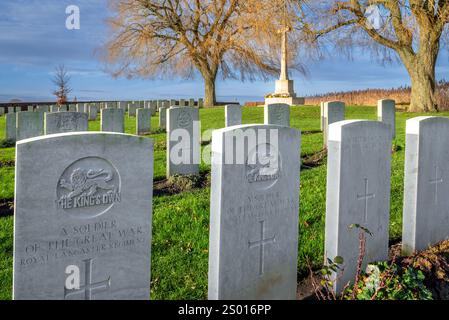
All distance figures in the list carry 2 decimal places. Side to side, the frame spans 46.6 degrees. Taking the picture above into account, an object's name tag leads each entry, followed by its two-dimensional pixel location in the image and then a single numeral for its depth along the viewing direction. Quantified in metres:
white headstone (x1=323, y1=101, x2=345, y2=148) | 13.18
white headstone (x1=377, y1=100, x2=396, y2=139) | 14.84
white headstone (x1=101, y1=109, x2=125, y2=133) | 13.16
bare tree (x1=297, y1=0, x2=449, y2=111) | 20.98
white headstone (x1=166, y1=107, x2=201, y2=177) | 10.45
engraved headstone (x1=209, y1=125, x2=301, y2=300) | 4.03
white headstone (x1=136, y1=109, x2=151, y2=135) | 17.41
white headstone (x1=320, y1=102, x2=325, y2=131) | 15.28
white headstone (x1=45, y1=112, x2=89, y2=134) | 9.73
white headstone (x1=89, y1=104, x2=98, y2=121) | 27.23
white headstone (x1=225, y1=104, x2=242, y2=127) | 13.58
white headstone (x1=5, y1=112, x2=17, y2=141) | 15.98
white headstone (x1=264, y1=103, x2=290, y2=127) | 12.58
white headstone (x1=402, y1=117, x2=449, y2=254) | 5.70
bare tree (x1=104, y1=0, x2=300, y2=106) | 31.45
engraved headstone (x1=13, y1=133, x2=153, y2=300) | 3.24
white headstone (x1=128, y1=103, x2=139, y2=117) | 27.67
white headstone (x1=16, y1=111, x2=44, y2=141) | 14.32
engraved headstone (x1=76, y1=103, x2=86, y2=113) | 28.75
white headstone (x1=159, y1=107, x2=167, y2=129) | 18.63
